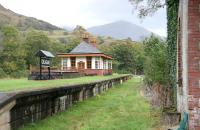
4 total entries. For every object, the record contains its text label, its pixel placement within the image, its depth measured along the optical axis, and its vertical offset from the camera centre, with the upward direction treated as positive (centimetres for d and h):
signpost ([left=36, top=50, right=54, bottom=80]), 1834 +69
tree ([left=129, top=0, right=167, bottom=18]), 869 +204
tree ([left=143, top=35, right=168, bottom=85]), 1078 +13
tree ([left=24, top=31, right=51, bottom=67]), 3903 +382
